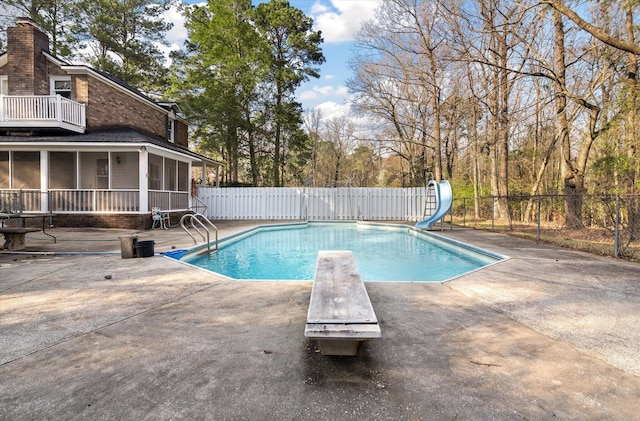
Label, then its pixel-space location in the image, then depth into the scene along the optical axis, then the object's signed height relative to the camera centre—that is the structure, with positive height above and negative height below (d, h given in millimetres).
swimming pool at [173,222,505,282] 6246 -1172
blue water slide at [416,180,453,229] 10637 +168
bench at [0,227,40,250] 6363 -651
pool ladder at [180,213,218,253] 7342 -681
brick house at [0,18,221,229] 10547 +2125
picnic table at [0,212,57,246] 6105 -490
